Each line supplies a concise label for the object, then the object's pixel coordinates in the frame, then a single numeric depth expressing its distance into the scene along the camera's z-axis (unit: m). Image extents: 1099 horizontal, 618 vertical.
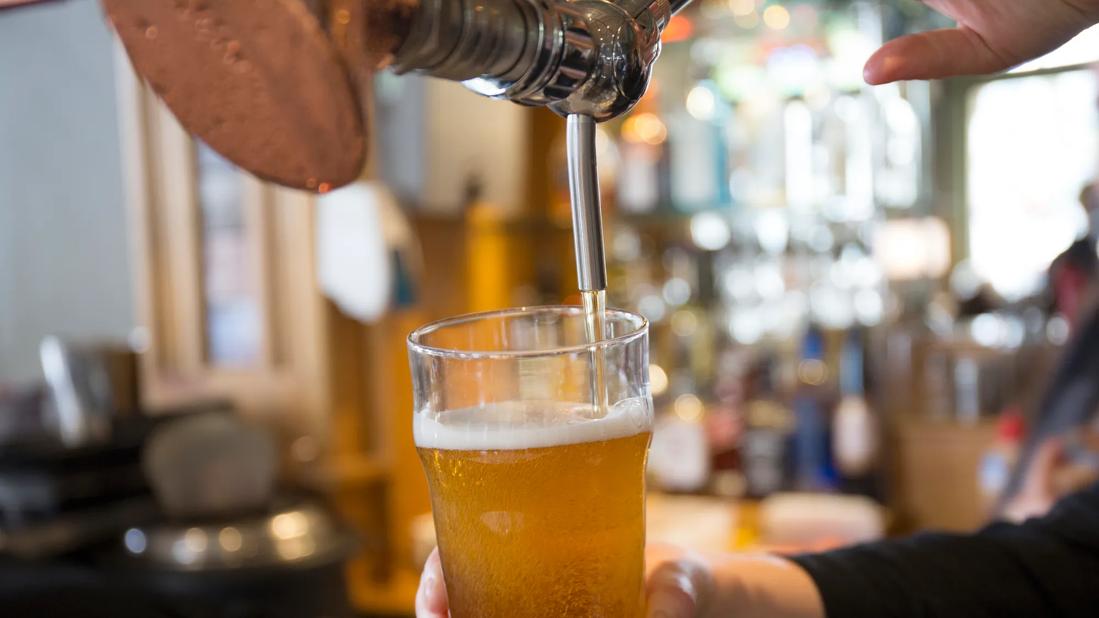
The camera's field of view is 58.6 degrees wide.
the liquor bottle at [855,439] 3.31
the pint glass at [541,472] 0.64
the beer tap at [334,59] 0.43
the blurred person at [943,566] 0.73
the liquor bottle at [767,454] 3.44
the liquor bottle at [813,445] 3.41
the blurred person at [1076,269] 2.77
